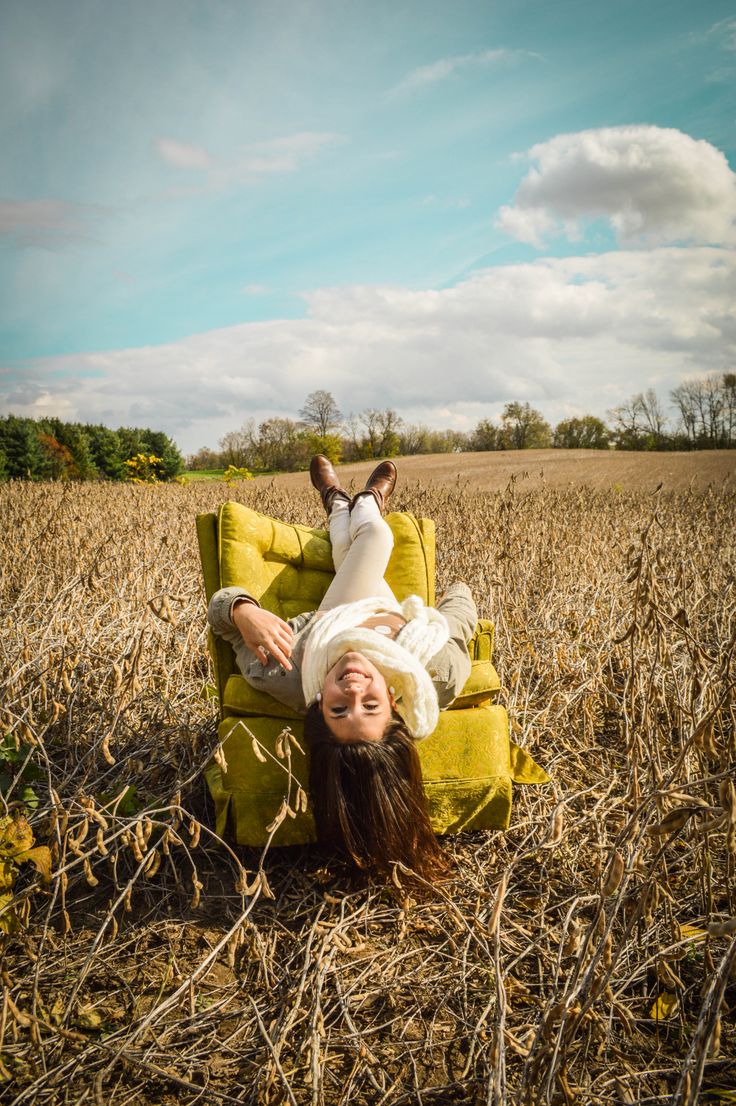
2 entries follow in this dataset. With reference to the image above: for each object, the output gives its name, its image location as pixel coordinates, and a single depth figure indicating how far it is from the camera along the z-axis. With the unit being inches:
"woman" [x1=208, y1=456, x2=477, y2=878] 83.4
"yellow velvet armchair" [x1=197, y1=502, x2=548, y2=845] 93.8
